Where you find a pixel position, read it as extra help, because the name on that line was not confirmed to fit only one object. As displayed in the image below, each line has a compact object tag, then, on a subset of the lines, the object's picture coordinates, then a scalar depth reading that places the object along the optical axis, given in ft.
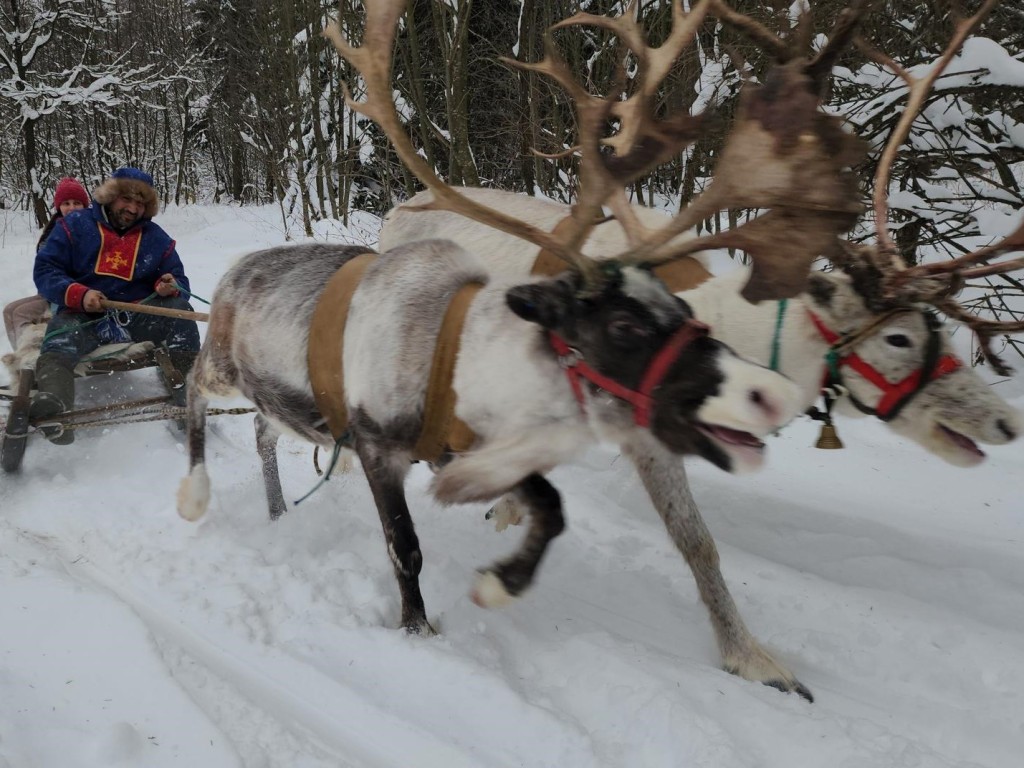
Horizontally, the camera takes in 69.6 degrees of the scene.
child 18.01
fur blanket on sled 16.66
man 15.55
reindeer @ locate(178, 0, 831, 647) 6.67
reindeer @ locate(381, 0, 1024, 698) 8.57
